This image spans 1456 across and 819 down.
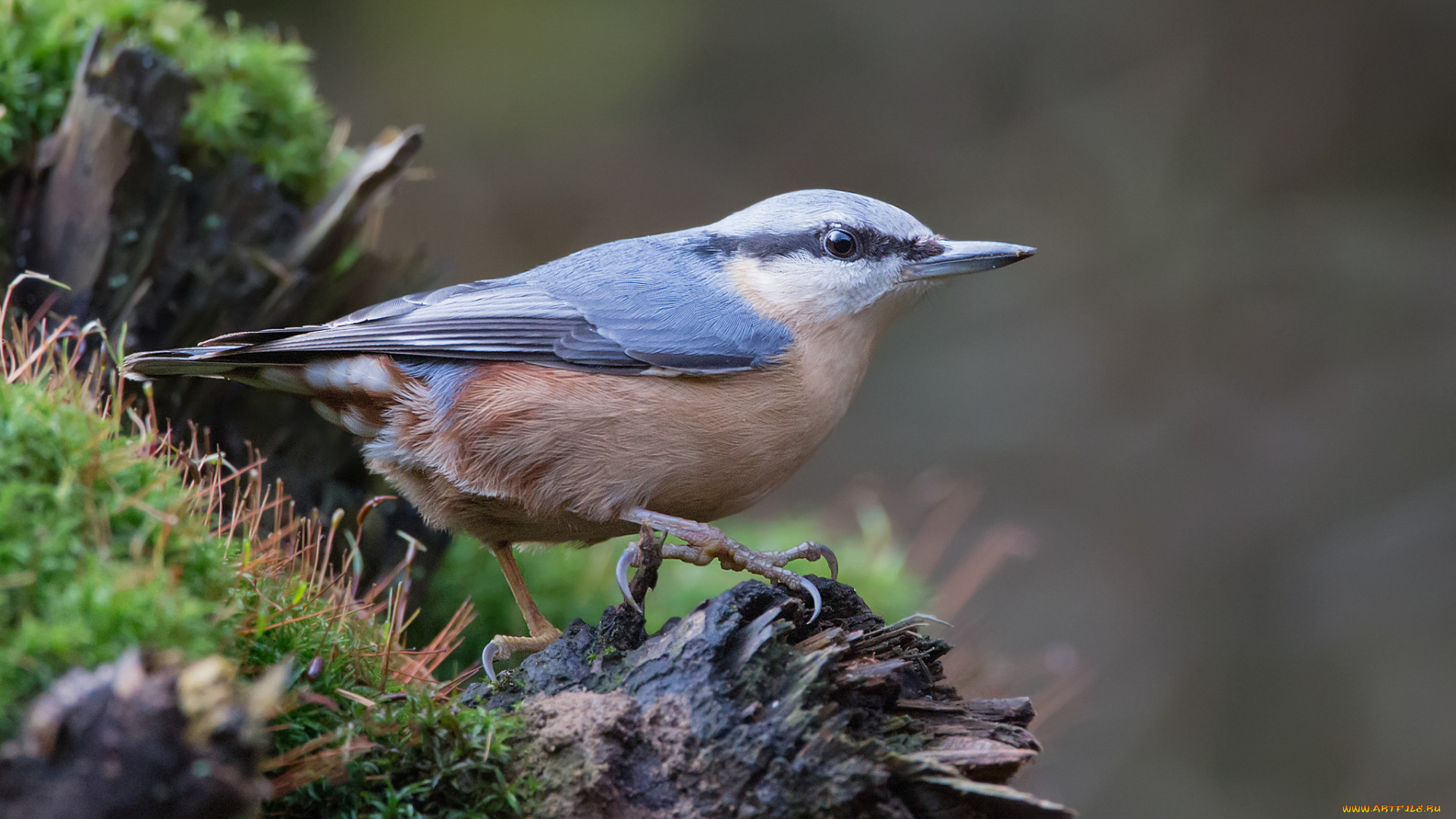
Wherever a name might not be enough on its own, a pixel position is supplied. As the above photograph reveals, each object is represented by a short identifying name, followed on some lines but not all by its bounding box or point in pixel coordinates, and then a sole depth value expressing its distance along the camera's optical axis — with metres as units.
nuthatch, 3.02
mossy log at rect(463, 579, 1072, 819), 2.98
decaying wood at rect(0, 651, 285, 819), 2.85
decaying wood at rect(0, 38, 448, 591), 3.05
